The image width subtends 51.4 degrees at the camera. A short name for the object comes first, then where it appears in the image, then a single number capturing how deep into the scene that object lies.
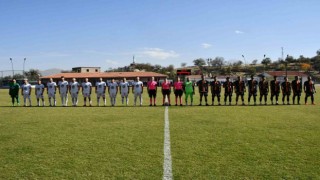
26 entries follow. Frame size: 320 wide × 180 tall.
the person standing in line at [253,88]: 18.22
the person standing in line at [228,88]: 18.09
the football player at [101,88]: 18.59
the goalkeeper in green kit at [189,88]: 18.12
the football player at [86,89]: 18.36
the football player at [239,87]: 18.20
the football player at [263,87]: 18.19
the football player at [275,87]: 18.20
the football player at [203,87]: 18.02
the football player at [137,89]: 18.19
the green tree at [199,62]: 160.50
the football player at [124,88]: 18.44
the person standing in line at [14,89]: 19.59
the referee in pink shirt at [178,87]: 17.81
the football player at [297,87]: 18.25
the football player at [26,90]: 19.20
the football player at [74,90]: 18.50
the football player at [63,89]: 18.83
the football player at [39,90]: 19.23
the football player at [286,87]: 18.23
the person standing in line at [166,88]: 17.94
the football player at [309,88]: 17.94
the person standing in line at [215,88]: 18.11
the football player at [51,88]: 18.95
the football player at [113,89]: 18.44
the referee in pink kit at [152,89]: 18.03
